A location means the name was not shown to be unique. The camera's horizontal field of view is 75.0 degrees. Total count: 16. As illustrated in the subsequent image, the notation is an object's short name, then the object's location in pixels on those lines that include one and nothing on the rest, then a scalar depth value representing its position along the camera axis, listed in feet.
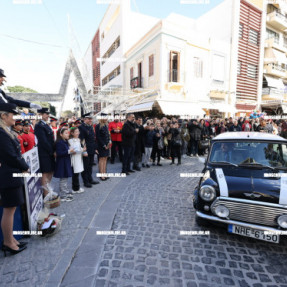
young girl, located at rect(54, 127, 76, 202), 14.25
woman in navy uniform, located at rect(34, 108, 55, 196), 13.52
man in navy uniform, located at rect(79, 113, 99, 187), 17.53
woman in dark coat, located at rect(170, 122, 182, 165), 25.23
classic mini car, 8.95
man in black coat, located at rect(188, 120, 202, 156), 32.40
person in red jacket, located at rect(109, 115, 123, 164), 27.25
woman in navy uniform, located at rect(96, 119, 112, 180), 19.51
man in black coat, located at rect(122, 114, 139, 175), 21.22
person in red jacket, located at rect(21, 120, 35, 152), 17.37
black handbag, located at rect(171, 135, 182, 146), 25.17
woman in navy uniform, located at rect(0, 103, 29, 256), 7.91
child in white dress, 15.56
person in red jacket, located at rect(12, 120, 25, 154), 16.74
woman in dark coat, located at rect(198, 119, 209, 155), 34.19
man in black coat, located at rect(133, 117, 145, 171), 24.52
